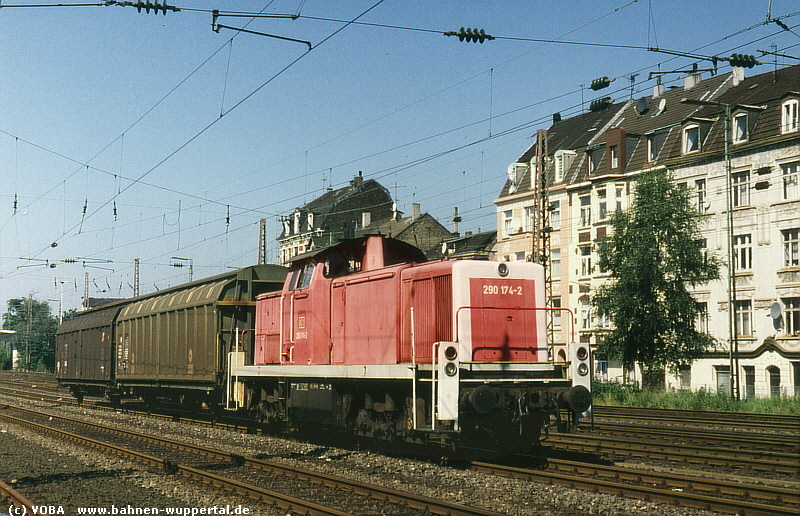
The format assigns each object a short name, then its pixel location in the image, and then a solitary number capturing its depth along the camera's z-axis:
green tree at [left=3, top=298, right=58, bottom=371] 89.00
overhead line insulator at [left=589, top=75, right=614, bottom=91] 22.75
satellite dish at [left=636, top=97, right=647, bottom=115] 49.34
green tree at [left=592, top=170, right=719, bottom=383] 32.12
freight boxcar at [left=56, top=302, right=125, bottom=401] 29.98
